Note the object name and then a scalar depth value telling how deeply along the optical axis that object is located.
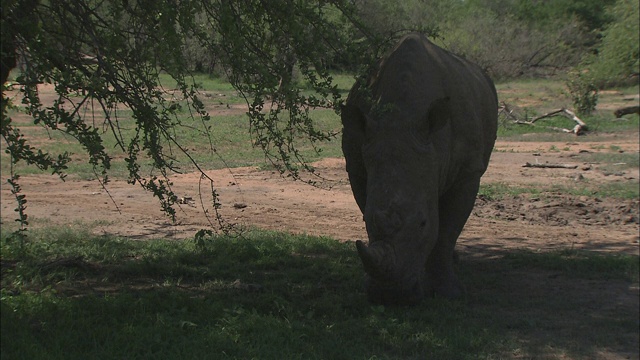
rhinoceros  5.84
